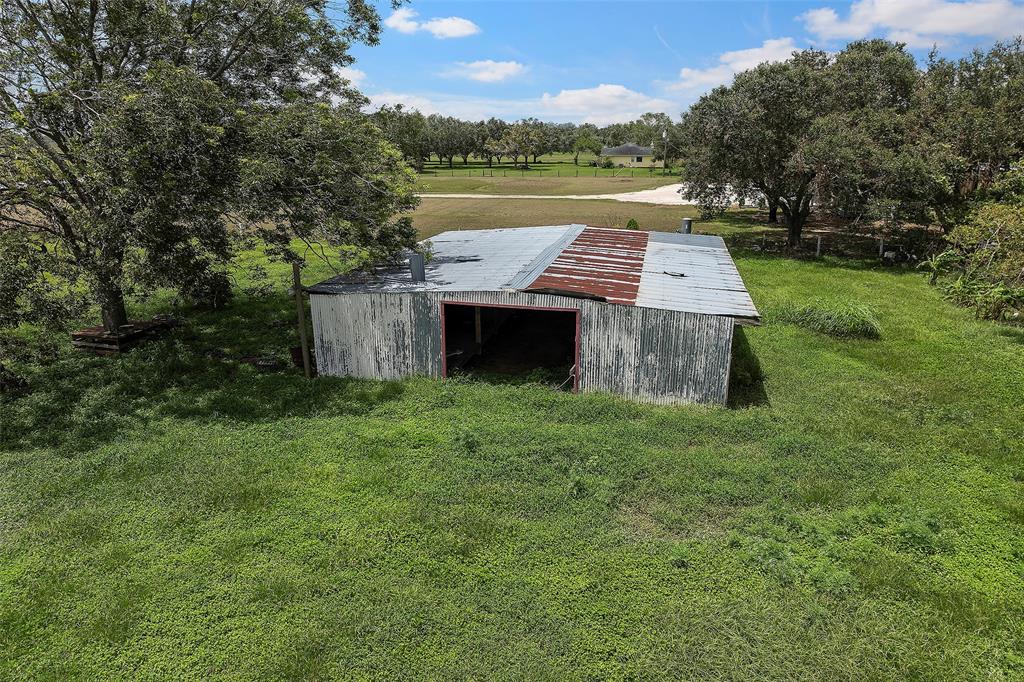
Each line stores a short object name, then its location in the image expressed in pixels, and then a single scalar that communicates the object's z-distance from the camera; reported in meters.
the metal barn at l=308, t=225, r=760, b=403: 11.74
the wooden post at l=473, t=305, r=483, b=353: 15.37
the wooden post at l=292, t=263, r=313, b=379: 13.37
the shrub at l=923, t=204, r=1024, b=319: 16.17
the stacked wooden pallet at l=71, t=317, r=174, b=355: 15.00
